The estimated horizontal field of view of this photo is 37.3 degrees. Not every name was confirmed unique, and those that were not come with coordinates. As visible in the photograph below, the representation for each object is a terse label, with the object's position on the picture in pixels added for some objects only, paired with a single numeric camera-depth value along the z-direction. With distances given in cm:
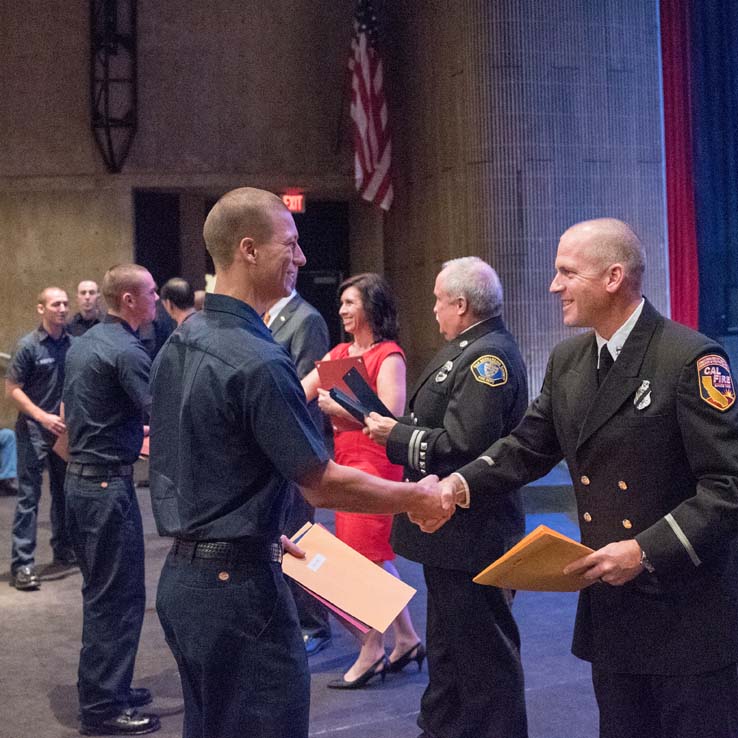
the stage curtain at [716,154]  721
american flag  1038
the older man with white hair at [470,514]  343
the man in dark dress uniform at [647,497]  236
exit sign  1146
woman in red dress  453
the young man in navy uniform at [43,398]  656
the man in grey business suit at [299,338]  480
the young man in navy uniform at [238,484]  226
